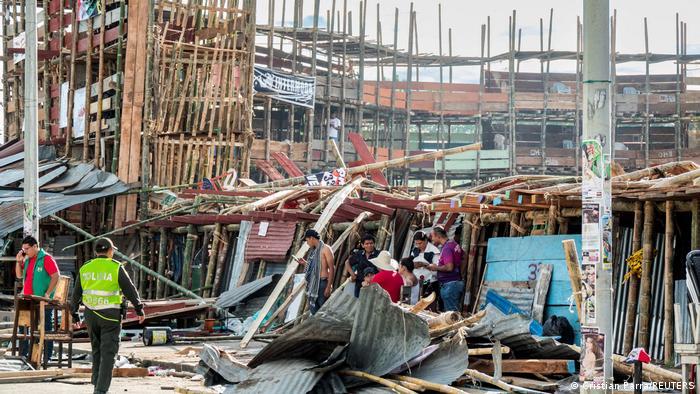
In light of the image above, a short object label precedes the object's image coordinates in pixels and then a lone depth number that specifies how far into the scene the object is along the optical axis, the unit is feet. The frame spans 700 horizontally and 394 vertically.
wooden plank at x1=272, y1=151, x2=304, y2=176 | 157.79
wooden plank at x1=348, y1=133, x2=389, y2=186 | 111.47
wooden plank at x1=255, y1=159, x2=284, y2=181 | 156.81
